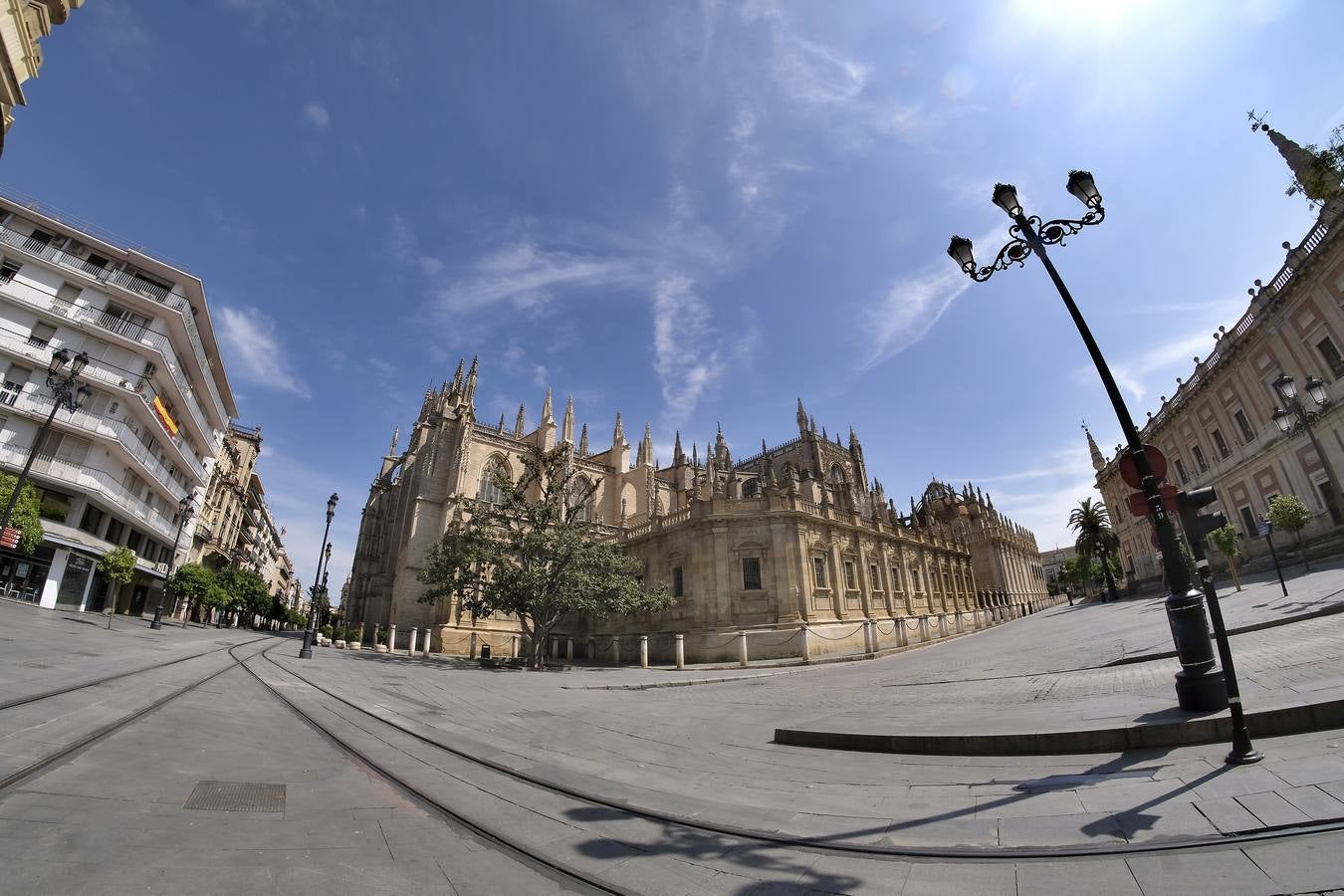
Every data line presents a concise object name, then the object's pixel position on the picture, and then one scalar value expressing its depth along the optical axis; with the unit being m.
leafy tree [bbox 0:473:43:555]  19.20
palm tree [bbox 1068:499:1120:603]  44.09
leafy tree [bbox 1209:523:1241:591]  20.11
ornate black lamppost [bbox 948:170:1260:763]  4.94
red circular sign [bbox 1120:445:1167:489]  5.79
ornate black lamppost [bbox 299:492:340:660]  20.16
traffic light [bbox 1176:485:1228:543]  5.06
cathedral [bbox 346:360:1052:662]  24.28
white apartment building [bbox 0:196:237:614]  23.70
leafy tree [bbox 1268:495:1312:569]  19.67
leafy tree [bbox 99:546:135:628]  23.70
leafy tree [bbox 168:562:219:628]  32.69
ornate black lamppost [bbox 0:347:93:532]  15.90
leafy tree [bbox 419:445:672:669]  21.88
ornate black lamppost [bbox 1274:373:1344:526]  21.89
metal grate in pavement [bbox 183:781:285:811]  3.57
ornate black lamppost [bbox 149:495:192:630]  31.73
